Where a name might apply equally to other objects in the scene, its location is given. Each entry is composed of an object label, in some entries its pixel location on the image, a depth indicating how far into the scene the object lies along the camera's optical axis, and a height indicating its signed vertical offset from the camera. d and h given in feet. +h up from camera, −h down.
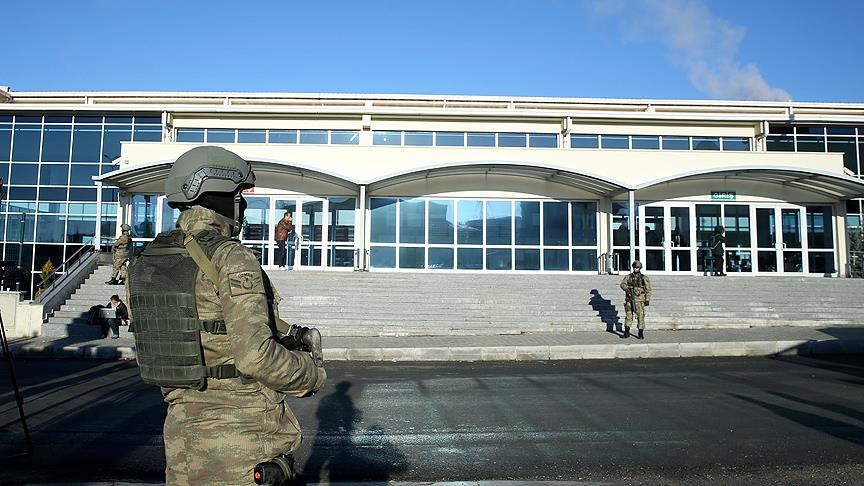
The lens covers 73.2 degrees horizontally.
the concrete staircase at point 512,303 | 47.65 -1.90
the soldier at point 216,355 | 7.12 -0.95
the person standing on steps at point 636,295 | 44.14 -0.98
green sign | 69.31 +10.38
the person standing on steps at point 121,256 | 50.68 +2.04
